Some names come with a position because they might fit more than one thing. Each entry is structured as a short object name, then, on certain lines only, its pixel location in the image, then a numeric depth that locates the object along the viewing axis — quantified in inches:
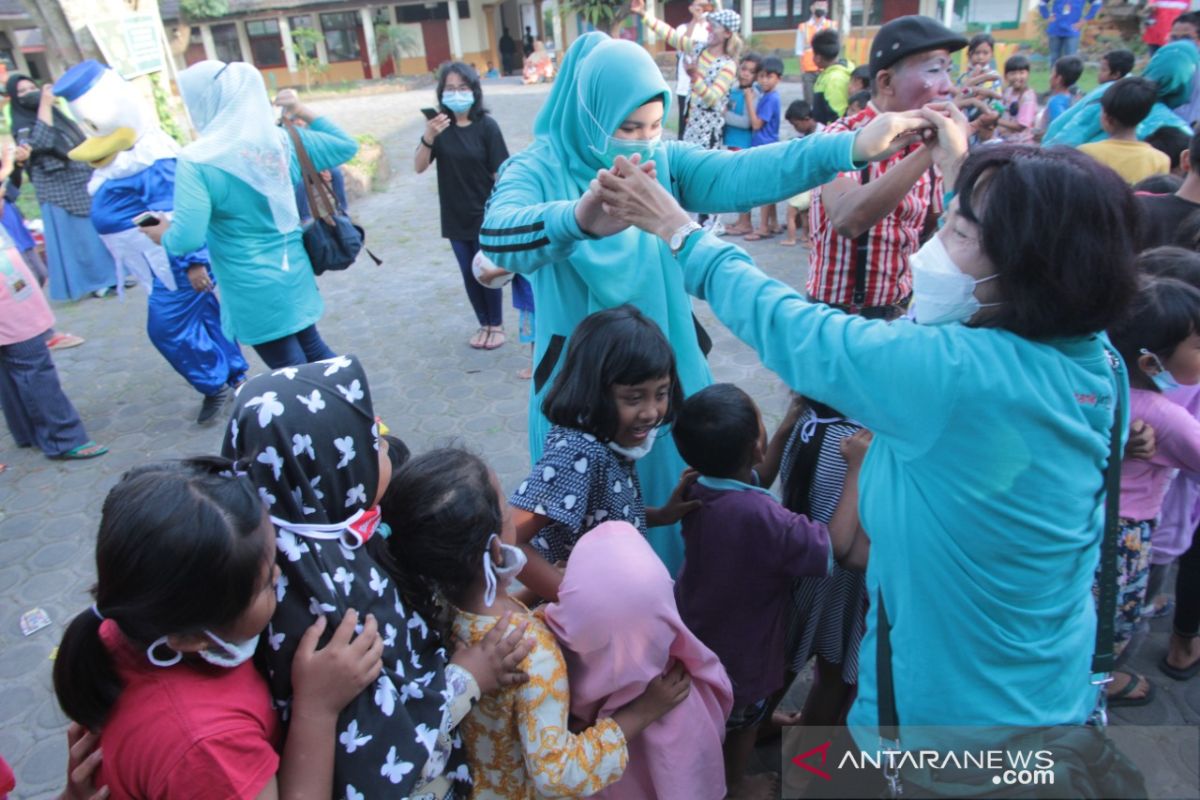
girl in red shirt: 44.4
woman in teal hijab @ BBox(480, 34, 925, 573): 77.7
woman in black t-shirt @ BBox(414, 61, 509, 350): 206.2
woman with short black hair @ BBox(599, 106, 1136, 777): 44.7
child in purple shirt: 72.6
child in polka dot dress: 74.1
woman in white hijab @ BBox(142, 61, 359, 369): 139.8
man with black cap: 94.5
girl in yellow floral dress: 60.5
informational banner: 338.3
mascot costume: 183.9
